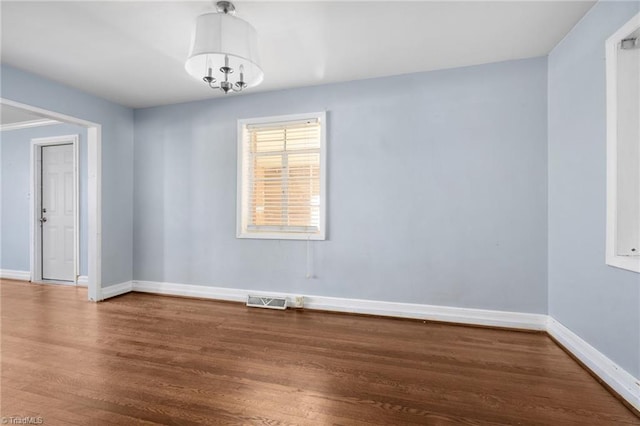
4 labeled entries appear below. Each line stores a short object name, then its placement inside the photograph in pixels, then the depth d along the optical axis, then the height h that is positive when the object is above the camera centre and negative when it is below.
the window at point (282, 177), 3.53 +0.41
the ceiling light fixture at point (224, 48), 2.00 +1.13
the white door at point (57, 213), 4.77 -0.05
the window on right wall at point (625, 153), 1.88 +0.37
